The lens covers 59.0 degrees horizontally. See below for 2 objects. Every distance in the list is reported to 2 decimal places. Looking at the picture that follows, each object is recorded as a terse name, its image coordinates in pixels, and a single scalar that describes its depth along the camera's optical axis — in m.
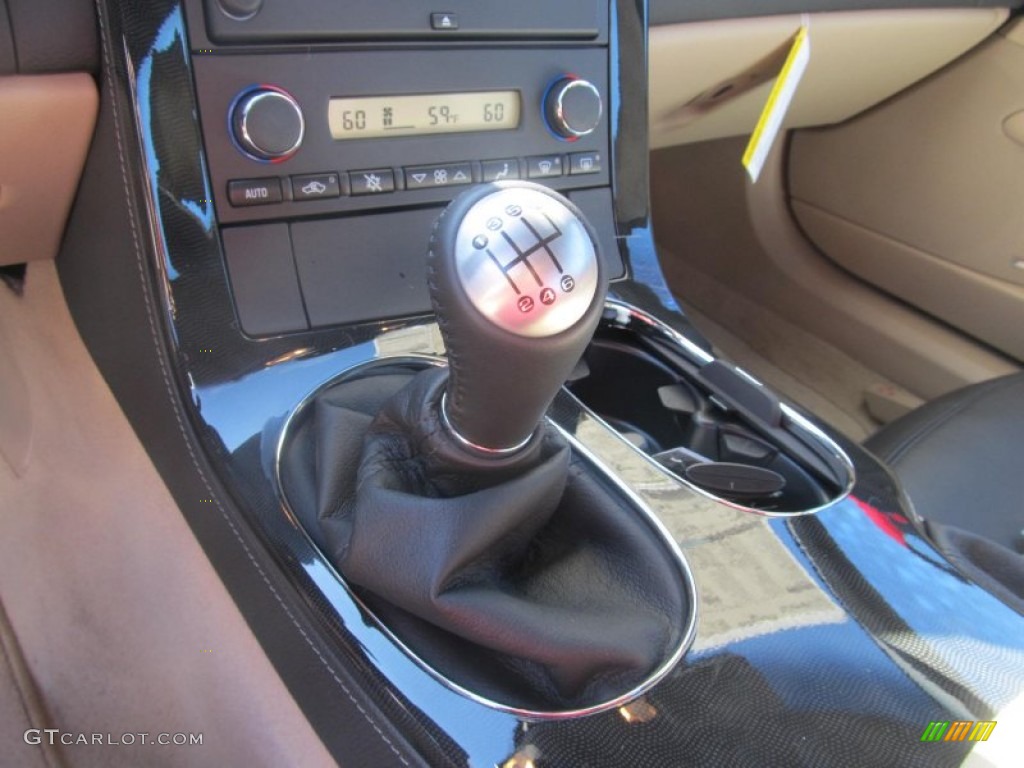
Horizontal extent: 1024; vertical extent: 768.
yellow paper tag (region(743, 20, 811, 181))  1.08
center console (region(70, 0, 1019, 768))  0.56
